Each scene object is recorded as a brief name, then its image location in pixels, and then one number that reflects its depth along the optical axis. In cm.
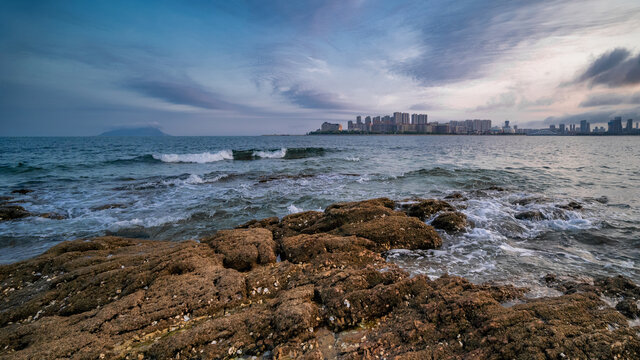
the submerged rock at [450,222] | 790
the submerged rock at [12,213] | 1021
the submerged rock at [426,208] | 902
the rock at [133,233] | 884
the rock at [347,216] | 765
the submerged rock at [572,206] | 981
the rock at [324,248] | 561
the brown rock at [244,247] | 570
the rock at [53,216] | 1043
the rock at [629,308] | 352
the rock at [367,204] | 883
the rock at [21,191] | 1484
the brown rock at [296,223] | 752
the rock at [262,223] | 834
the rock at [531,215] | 883
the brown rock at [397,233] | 668
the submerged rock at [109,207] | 1170
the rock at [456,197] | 1175
